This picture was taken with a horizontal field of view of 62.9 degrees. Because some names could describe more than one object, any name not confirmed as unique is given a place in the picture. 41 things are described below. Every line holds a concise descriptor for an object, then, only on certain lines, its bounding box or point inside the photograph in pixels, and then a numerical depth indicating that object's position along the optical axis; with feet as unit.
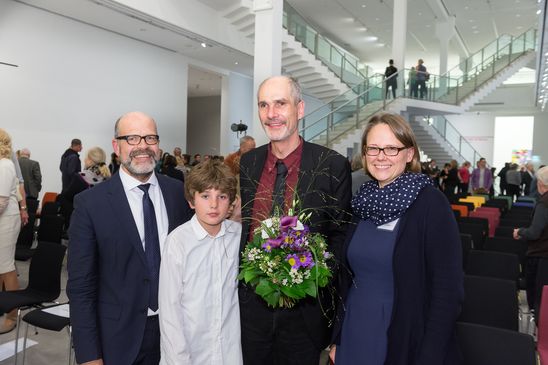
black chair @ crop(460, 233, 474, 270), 14.46
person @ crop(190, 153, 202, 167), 44.27
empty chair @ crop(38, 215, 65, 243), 16.81
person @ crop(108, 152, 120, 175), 32.58
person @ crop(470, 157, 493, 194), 44.46
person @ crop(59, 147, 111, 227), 18.35
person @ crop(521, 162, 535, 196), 53.74
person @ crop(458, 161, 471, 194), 47.68
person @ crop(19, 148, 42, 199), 27.01
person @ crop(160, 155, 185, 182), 24.27
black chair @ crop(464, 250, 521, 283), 13.12
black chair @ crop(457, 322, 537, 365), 6.65
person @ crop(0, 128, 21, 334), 13.02
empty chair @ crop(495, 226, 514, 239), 18.19
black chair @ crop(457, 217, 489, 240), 19.51
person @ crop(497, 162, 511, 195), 55.62
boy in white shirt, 5.89
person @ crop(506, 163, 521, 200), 50.44
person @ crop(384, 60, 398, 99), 44.70
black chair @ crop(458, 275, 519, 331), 9.67
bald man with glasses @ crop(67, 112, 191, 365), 5.92
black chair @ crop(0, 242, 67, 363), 11.65
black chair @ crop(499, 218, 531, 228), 20.21
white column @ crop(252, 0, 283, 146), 29.50
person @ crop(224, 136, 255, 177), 18.81
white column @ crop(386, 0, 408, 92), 47.57
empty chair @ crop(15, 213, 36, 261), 17.15
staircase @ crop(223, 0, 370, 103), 43.60
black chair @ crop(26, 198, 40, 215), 20.72
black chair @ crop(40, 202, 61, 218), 21.44
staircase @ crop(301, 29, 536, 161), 43.83
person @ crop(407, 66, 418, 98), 47.21
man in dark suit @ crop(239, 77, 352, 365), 6.17
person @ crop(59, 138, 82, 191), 26.91
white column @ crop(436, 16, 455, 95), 57.11
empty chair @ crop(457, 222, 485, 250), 17.51
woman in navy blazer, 5.52
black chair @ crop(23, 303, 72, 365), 10.09
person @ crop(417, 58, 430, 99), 48.42
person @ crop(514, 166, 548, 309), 13.70
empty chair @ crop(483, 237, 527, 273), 16.12
